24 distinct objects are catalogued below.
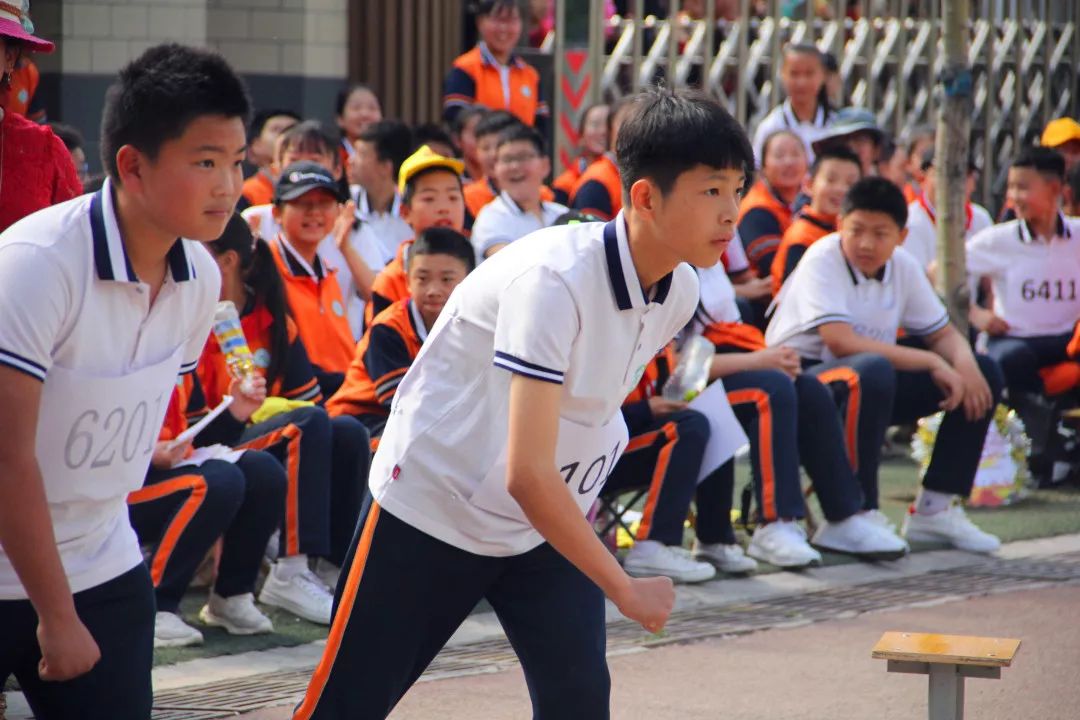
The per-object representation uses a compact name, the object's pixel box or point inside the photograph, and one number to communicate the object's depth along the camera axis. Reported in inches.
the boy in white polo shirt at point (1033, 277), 653.9
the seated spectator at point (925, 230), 716.7
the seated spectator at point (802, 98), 708.0
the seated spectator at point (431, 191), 527.5
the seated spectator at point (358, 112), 693.9
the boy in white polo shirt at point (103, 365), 188.4
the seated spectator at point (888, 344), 524.1
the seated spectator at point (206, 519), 378.6
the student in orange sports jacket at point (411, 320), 436.8
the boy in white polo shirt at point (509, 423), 221.1
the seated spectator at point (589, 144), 730.8
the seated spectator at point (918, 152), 846.5
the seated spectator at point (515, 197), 571.8
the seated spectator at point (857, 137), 685.9
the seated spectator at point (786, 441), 488.1
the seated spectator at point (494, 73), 759.7
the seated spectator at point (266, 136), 632.6
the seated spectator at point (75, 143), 539.5
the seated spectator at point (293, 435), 414.6
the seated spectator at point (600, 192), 609.0
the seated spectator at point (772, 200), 615.5
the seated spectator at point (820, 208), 567.2
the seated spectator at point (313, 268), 480.7
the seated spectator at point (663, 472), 460.4
